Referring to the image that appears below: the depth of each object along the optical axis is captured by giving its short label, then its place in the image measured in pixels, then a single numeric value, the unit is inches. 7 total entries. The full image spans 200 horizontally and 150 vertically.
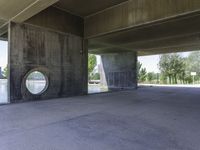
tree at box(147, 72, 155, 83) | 1010.6
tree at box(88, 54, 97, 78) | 992.9
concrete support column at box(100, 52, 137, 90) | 583.5
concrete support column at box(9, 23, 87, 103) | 264.1
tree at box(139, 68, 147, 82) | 1006.4
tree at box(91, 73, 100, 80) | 1113.4
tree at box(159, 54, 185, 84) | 906.1
